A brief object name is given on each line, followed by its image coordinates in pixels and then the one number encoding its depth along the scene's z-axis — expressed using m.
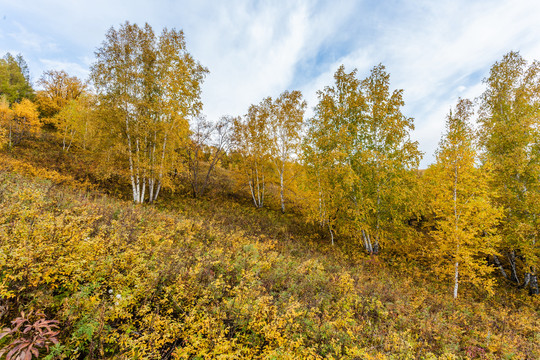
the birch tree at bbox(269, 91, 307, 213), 19.64
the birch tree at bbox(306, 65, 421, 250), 12.60
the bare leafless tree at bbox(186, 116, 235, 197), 19.19
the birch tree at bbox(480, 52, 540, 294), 12.02
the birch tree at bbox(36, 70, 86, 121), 32.69
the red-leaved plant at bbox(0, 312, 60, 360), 2.07
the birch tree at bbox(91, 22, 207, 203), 13.55
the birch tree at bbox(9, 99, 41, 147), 20.45
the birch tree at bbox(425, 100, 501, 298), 9.87
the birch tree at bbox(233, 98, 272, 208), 20.22
